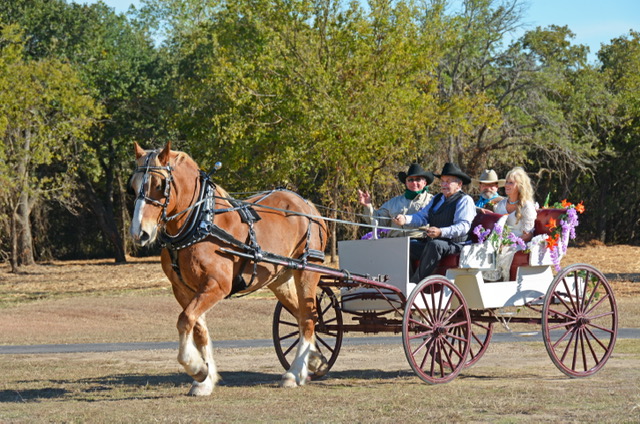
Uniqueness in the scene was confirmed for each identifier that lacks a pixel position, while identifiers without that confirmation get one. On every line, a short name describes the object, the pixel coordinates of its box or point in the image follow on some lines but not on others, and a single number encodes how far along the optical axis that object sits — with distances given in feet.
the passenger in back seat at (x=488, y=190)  71.25
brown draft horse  49.04
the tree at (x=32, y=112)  160.40
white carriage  54.88
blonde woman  59.05
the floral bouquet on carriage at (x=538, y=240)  58.10
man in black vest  56.25
